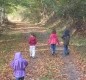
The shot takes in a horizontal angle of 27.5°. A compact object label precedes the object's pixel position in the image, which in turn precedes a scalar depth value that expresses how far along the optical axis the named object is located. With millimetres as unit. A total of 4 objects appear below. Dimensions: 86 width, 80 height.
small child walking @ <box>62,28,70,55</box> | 11464
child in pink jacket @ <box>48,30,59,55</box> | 11541
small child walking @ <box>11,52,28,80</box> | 6326
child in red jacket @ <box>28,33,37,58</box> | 10943
